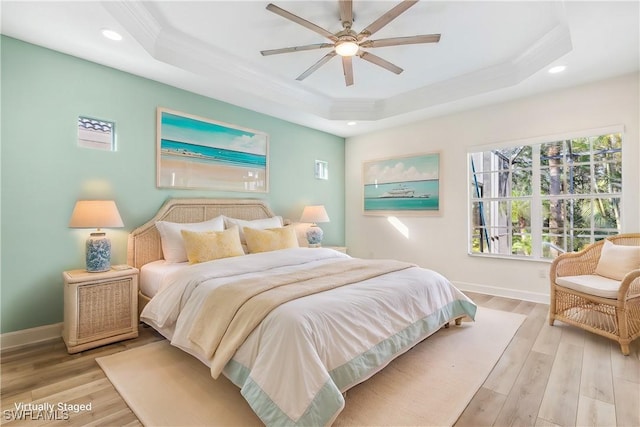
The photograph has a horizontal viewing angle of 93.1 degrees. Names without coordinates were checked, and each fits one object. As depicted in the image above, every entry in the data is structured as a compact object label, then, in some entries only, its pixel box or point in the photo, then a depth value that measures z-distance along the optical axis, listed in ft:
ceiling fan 6.87
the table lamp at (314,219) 14.49
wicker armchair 7.88
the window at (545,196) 11.33
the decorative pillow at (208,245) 9.55
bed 4.97
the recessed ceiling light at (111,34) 8.07
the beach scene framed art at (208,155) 11.35
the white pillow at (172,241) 10.07
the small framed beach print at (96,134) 9.48
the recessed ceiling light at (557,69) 9.93
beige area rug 5.57
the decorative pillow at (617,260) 8.90
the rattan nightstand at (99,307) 7.99
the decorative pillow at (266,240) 11.09
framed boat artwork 15.31
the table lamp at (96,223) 8.48
